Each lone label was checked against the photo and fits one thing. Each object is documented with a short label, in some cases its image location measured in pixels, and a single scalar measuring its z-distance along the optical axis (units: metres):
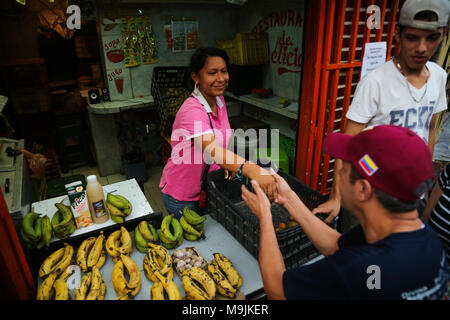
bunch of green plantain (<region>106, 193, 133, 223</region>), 2.08
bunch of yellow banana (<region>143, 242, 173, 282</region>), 1.69
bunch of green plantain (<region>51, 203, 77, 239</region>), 1.91
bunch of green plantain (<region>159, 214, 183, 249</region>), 1.92
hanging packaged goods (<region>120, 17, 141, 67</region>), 5.51
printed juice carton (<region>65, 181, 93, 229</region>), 1.98
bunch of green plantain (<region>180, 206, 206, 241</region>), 2.03
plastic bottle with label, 1.93
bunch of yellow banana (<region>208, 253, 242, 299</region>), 1.59
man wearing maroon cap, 1.10
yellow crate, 5.53
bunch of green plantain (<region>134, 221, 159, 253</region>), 1.92
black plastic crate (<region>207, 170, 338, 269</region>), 1.78
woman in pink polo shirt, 2.04
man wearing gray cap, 1.93
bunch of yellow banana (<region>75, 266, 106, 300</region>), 1.55
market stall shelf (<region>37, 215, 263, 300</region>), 1.68
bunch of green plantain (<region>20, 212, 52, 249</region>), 1.81
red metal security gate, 2.77
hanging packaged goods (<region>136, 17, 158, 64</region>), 5.65
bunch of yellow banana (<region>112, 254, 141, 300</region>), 1.59
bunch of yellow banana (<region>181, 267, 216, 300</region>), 1.54
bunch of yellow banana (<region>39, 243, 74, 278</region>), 1.74
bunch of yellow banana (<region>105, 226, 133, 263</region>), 1.84
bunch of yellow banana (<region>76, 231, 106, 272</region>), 1.77
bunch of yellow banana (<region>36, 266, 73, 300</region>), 1.56
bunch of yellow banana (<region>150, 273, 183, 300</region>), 1.53
